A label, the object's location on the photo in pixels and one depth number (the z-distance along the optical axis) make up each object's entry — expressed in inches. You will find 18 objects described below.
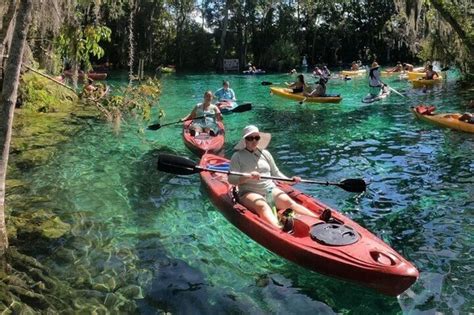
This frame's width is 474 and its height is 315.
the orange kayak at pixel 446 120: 542.4
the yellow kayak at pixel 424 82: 1026.1
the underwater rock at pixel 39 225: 286.2
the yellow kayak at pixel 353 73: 1366.9
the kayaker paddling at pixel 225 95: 700.7
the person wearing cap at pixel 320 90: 790.5
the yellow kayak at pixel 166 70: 1731.3
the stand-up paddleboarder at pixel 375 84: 792.0
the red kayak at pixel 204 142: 445.1
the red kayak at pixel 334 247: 211.2
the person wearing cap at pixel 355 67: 1430.1
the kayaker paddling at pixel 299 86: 830.5
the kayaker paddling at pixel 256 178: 276.8
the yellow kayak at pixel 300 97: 778.2
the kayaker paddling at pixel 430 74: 1034.7
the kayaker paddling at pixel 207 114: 523.5
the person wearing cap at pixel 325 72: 1234.0
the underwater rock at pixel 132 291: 227.3
